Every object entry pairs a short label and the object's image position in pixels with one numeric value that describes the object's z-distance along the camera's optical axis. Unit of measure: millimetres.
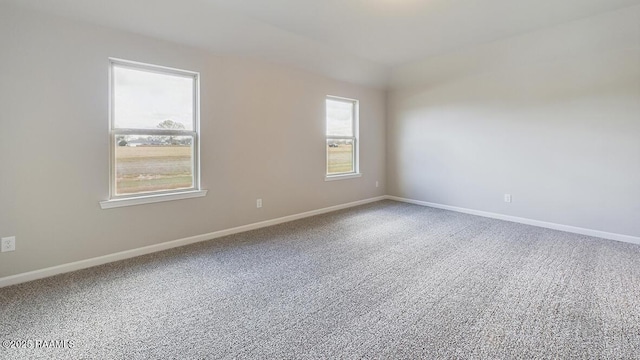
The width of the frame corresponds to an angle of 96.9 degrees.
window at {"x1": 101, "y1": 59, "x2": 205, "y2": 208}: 2918
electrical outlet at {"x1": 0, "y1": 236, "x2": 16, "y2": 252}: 2366
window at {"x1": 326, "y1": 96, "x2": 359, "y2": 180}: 5105
